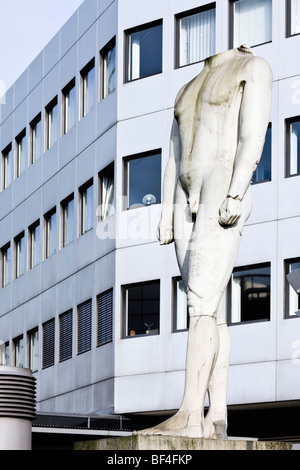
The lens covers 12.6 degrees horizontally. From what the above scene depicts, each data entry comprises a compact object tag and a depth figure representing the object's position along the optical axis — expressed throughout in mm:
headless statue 11258
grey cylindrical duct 14805
